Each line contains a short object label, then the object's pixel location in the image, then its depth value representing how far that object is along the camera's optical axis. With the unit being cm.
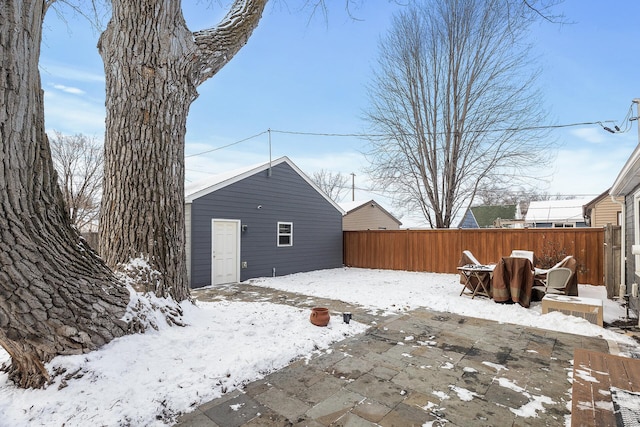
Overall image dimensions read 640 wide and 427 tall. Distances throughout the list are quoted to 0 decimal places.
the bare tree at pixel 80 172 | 1339
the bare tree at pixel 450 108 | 1123
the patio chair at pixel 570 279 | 587
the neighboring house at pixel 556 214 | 1828
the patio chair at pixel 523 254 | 765
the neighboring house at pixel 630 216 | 424
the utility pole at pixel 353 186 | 2737
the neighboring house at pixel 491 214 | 2438
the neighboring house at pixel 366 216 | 1563
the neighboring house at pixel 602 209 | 1243
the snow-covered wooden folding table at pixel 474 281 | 630
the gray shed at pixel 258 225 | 802
